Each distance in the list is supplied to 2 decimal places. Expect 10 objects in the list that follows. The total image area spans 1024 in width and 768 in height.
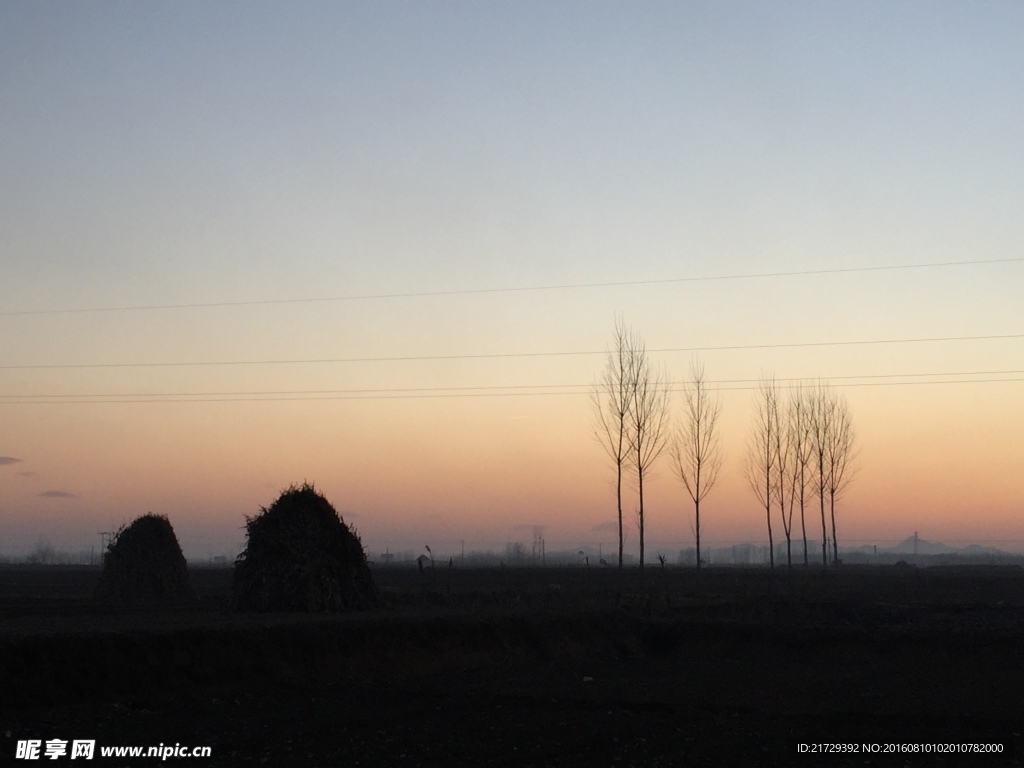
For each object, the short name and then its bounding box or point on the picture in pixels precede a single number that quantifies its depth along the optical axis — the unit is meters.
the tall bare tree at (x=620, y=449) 54.12
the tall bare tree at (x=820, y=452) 72.81
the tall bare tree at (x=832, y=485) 73.38
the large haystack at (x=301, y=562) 32.56
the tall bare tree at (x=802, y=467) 72.44
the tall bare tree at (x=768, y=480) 71.06
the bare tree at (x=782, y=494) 71.38
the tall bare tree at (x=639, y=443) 54.41
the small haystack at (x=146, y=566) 39.53
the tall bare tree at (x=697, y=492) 62.69
